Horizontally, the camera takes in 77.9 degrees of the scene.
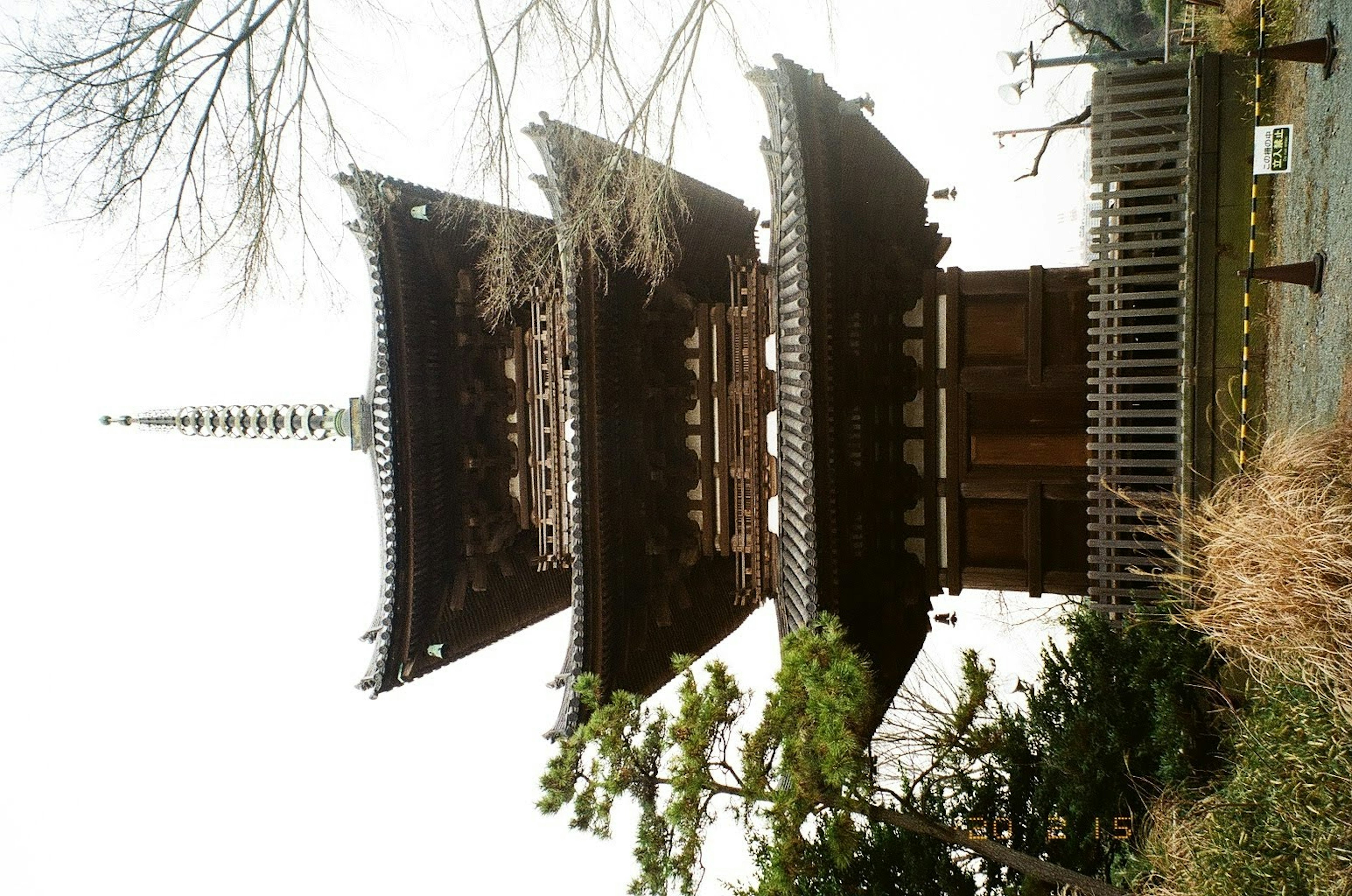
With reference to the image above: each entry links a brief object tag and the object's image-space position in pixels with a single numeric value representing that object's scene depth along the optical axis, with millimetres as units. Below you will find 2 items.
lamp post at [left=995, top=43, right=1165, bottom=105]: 14156
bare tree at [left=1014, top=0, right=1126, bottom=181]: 13203
